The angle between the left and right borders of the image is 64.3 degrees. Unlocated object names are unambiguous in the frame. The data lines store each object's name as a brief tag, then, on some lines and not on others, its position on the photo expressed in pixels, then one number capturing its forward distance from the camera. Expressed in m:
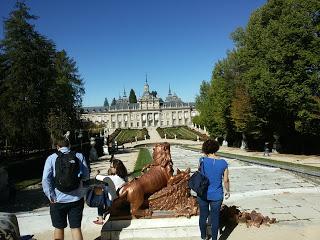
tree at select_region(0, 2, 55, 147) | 15.48
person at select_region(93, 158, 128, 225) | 4.79
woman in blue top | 3.95
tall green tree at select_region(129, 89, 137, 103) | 99.62
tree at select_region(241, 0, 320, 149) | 14.90
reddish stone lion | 4.74
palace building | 94.01
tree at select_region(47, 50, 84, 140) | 17.28
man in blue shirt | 3.65
